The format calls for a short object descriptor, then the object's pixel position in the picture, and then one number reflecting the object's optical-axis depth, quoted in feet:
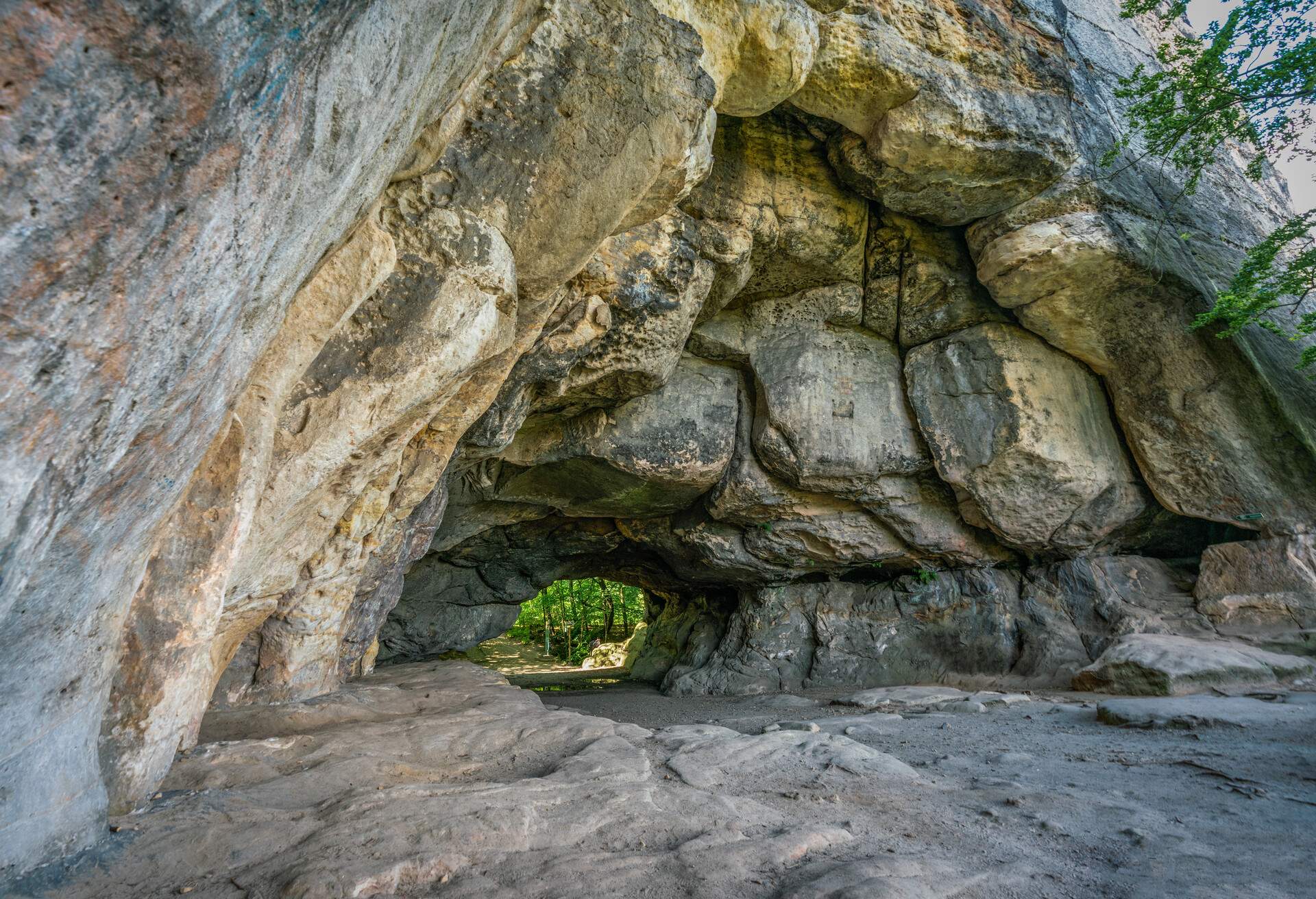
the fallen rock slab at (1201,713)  14.52
